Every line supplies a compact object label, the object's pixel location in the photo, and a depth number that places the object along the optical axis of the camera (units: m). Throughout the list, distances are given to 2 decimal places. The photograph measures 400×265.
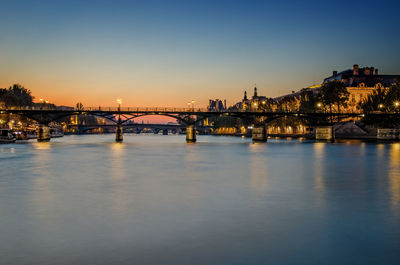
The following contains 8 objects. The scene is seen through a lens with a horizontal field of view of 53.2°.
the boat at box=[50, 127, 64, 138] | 180.07
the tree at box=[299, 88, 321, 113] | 142.88
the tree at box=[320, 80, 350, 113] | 136.25
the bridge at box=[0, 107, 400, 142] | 113.12
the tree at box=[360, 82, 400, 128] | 108.62
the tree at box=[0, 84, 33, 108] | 128.32
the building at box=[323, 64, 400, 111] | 158.75
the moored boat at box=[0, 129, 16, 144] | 109.85
